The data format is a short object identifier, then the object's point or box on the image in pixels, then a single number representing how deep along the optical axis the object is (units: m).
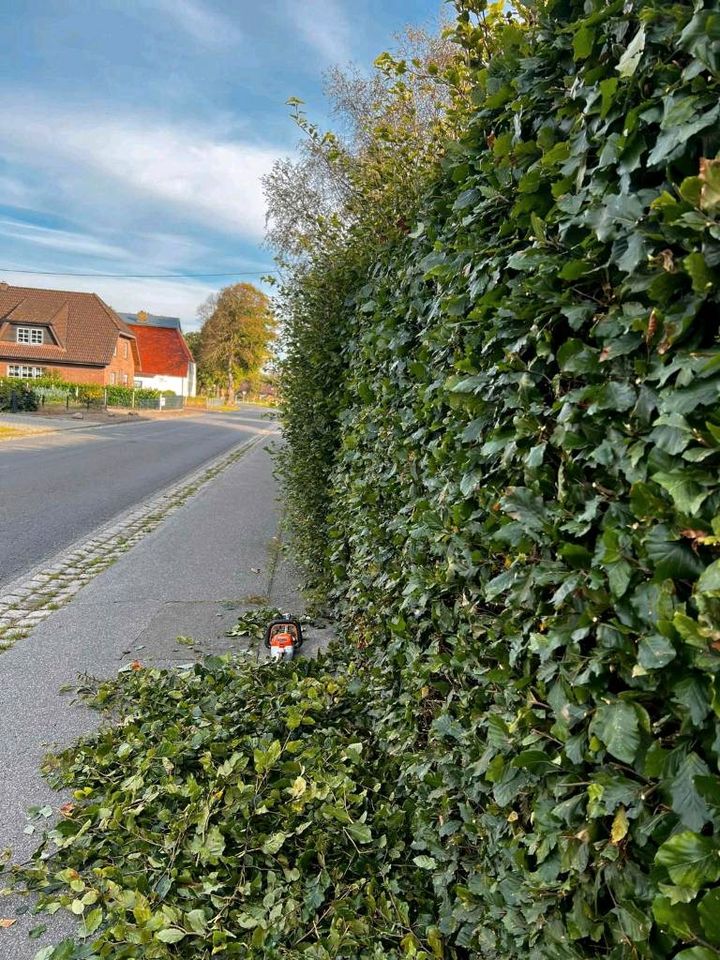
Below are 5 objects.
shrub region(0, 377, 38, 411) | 33.19
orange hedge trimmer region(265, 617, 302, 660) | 4.16
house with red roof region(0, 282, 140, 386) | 49.72
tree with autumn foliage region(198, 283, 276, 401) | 71.94
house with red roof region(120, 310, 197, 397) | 75.69
